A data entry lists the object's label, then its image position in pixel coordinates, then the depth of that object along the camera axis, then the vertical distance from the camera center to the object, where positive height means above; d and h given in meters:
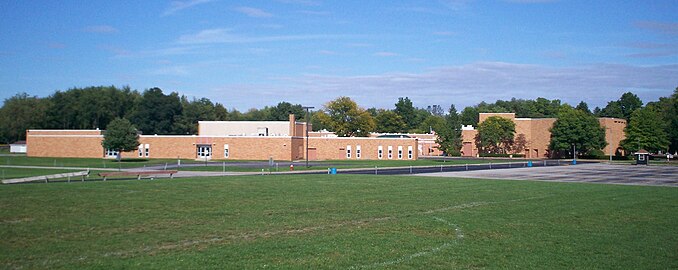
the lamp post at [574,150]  106.12 +1.18
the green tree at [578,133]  108.69 +4.20
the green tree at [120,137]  82.38 +2.35
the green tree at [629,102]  180.20 +15.95
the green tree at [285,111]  182.50 +13.00
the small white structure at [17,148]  121.12 +1.15
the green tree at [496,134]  119.25 +4.35
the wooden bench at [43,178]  36.53 -1.47
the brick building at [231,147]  88.75 +1.30
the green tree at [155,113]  140.88 +9.53
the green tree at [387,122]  166.00 +9.03
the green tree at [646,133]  109.06 +4.30
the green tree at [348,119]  132.12 +7.72
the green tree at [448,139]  98.44 +2.74
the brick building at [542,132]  116.12 +4.70
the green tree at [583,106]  184.39 +15.16
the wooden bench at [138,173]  41.19 -1.28
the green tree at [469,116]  182.38 +11.86
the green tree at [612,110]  175.51 +13.43
